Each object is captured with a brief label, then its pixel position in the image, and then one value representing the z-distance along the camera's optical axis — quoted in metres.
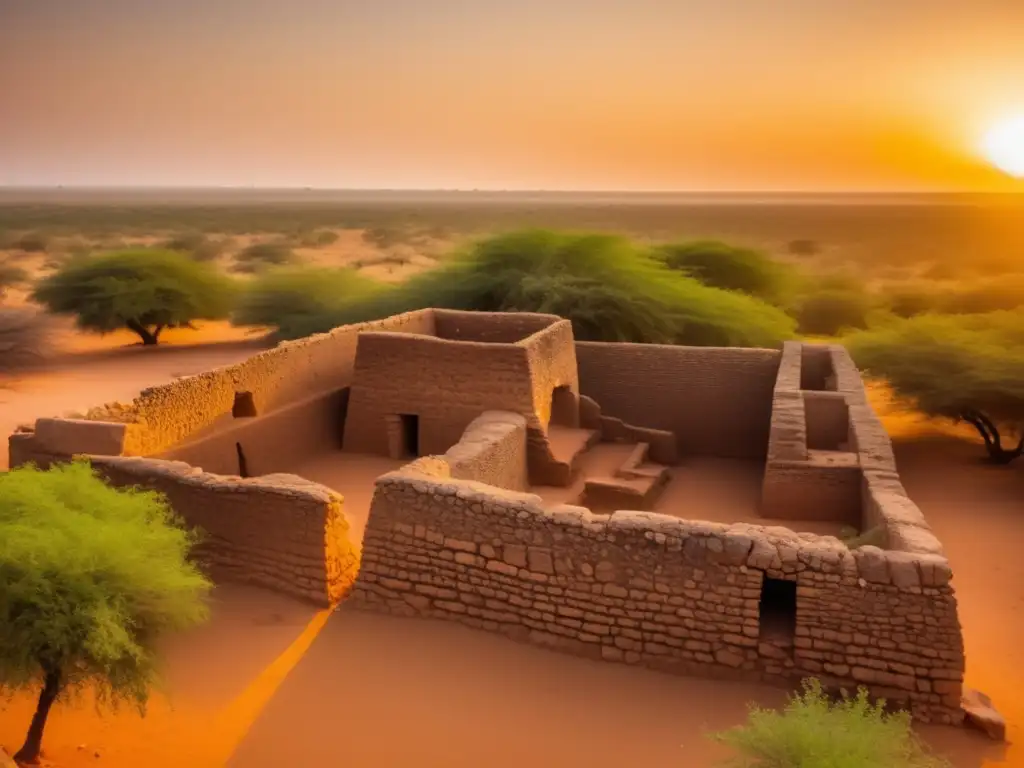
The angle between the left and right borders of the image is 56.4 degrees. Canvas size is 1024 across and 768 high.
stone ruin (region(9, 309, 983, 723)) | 6.30
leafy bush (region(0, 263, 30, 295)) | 34.78
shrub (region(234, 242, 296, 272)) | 47.47
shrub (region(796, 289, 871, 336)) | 28.92
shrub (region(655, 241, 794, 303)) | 28.03
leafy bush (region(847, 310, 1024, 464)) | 14.38
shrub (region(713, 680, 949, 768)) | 4.65
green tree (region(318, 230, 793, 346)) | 20.11
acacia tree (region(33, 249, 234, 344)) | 24.58
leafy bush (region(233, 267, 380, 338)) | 24.98
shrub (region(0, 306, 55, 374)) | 20.97
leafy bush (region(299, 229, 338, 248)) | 65.04
